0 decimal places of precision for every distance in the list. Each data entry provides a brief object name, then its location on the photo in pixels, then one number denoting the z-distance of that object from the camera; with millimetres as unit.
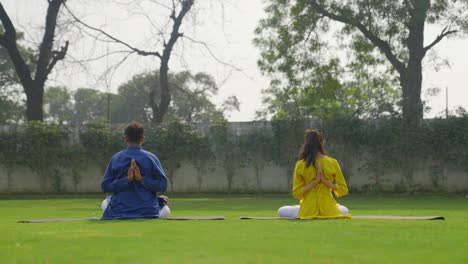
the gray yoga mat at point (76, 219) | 10227
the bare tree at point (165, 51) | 29453
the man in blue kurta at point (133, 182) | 10266
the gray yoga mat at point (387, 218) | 9844
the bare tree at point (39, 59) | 29062
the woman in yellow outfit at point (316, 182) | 10273
